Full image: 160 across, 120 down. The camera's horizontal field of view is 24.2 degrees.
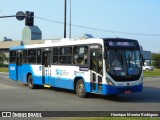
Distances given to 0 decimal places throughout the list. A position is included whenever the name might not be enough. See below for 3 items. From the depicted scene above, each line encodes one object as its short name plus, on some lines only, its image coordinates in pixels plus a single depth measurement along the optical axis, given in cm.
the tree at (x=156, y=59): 10436
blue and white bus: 1703
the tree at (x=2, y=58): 9294
